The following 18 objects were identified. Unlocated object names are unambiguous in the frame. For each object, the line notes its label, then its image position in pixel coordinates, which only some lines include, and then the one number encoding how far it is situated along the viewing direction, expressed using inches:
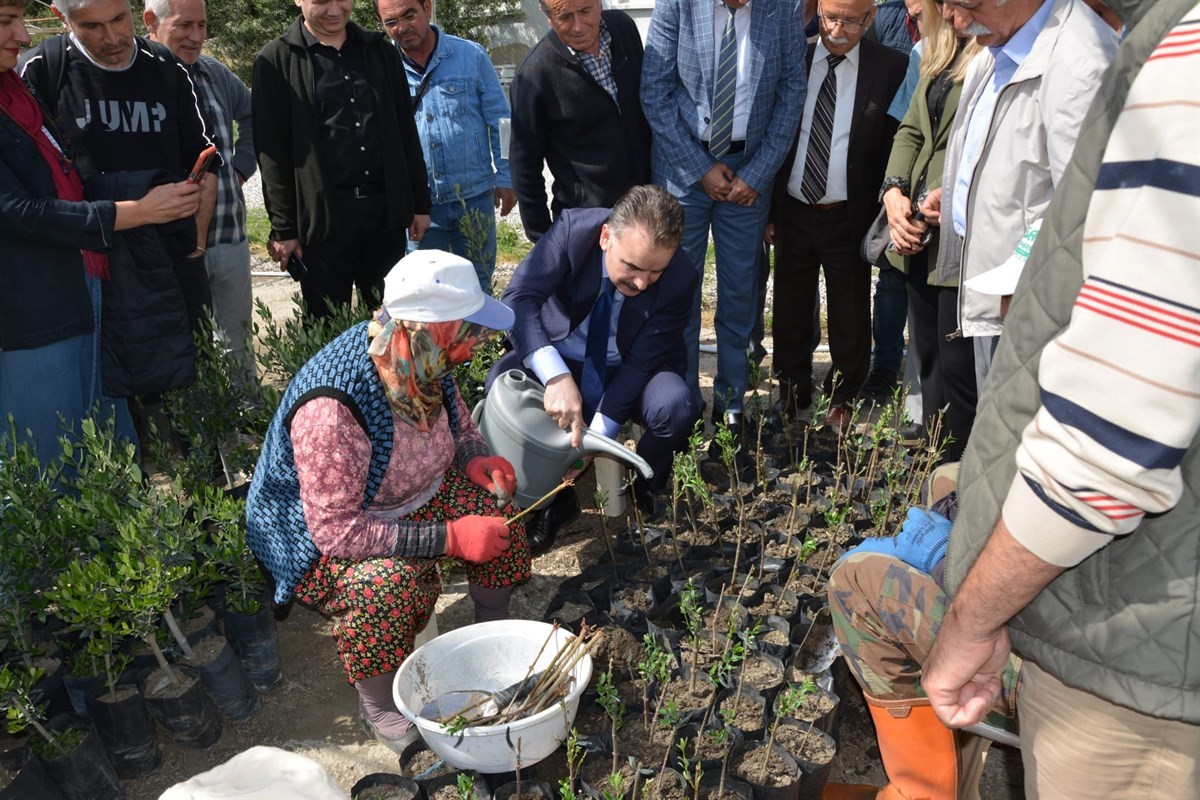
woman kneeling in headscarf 92.5
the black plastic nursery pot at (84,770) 92.2
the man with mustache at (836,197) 153.7
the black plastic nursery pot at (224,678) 104.3
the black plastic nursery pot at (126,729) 97.9
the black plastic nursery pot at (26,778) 87.1
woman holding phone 112.9
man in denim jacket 173.2
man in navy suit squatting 133.5
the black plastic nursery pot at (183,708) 100.3
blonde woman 133.6
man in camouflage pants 70.1
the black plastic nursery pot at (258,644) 109.9
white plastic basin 86.1
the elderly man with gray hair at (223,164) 161.9
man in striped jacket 40.7
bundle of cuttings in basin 89.7
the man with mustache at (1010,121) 103.5
